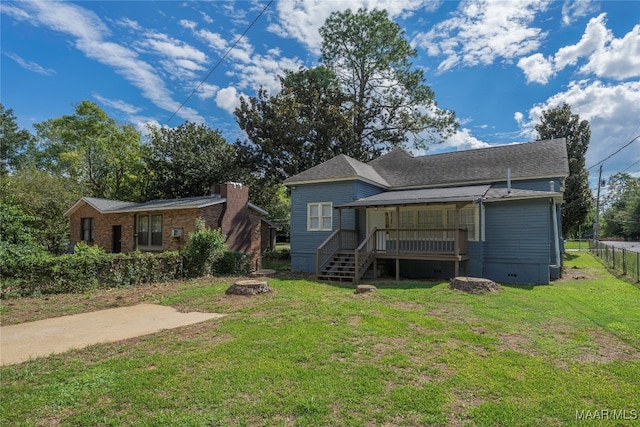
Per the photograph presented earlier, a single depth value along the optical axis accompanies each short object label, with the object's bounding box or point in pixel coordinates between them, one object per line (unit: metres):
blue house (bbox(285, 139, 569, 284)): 12.88
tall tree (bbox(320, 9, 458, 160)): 28.90
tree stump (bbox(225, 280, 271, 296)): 9.48
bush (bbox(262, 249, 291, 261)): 24.47
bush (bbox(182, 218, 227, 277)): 13.52
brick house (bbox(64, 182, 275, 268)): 18.05
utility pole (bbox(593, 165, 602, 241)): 35.39
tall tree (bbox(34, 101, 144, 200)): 32.94
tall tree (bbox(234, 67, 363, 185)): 24.30
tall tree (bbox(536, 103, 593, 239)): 27.00
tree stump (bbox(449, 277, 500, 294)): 9.69
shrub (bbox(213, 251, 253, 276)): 14.81
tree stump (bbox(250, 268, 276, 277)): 14.26
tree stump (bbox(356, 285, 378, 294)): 9.95
